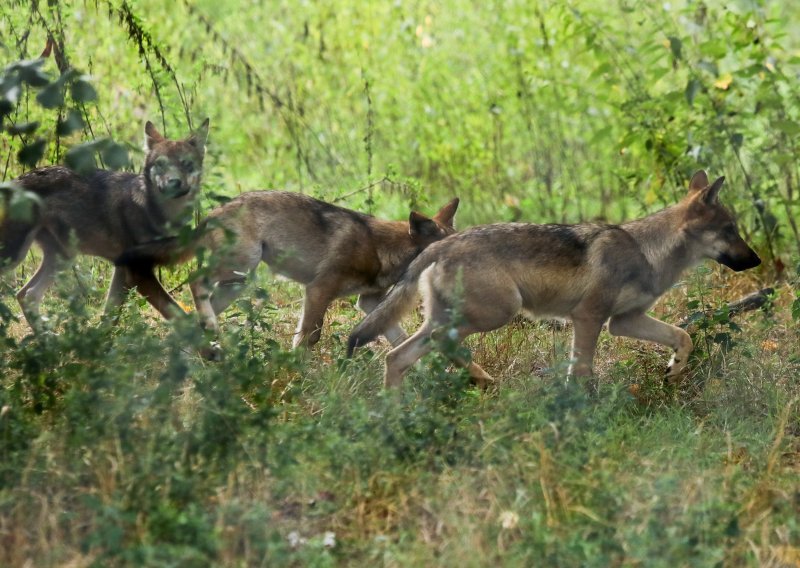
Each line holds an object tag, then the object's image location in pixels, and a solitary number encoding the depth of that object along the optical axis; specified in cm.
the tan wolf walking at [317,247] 1527
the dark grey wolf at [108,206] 1546
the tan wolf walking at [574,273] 1340
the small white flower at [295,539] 930
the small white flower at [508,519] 941
